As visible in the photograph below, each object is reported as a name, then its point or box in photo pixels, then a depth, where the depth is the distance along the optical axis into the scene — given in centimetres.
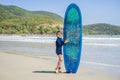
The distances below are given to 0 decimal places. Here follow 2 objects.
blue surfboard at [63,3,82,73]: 488
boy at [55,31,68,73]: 499
